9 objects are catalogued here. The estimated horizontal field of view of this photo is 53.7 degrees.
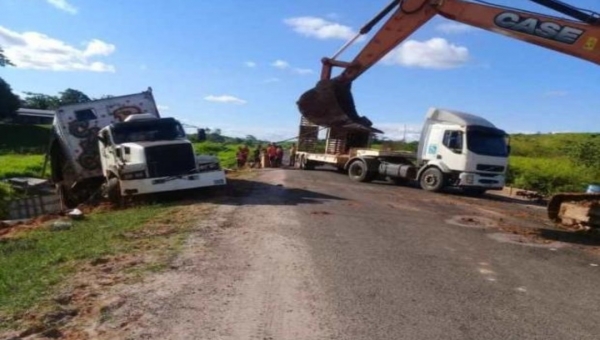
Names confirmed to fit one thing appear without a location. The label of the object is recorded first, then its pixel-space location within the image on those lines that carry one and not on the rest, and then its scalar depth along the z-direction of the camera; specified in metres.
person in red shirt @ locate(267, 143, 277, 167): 32.22
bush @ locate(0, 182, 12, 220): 23.06
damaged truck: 15.55
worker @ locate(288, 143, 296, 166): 29.34
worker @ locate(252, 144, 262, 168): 33.80
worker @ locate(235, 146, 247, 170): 35.38
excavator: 13.05
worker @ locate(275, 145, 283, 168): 32.41
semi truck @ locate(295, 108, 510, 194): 20.34
